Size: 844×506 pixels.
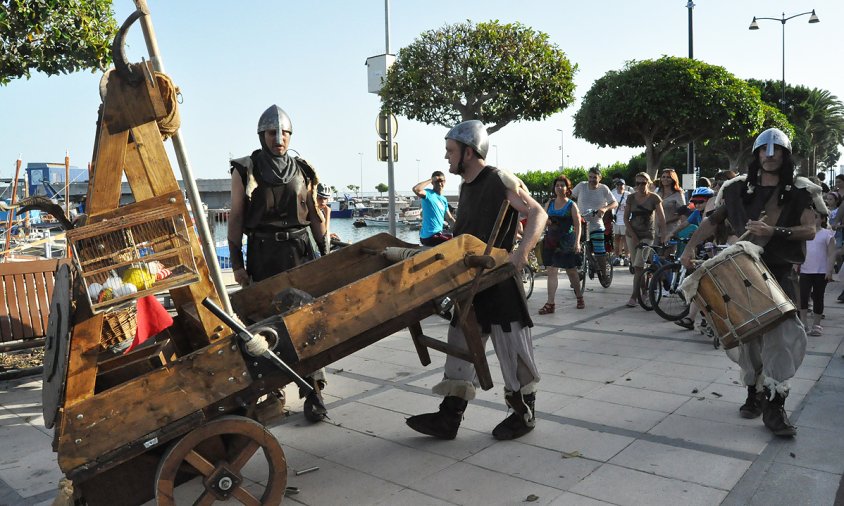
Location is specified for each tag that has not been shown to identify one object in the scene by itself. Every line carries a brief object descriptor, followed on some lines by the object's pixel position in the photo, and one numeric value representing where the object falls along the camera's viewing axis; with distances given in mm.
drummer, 4418
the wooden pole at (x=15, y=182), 9076
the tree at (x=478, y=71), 18016
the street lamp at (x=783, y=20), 35875
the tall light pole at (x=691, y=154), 24656
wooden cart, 2840
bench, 6234
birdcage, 2762
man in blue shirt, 9195
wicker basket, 3912
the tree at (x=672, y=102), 28797
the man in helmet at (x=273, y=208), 4625
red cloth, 4180
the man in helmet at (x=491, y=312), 4230
